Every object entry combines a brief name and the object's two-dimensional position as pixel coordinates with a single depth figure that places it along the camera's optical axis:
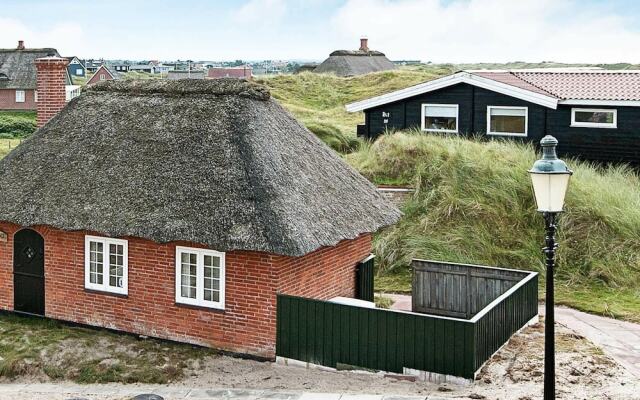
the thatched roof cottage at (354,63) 76.00
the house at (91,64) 146.75
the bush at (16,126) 64.81
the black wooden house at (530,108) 28.59
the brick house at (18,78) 74.31
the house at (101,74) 94.37
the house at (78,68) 117.19
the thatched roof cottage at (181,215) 15.98
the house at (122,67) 155.50
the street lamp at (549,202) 10.35
